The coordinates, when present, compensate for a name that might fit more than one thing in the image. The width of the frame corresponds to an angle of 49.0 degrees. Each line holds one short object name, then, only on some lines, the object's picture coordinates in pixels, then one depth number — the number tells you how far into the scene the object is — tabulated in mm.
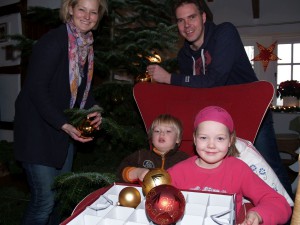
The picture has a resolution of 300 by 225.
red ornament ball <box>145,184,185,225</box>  865
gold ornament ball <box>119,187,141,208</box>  1021
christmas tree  2014
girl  1277
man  1791
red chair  1645
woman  1494
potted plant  5910
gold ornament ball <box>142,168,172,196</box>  1063
